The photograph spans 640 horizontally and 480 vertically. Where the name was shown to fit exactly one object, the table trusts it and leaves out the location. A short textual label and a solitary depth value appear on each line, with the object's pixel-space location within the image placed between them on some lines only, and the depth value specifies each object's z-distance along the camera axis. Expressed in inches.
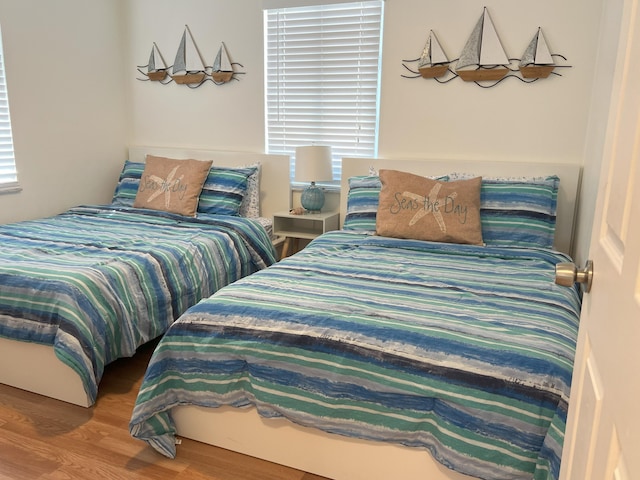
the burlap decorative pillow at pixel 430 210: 104.7
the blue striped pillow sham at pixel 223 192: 135.2
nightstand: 133.7
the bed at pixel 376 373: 55.7
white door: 24.3
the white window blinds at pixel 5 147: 124.2
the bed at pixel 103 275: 83.6
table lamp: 129.2
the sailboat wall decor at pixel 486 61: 112.5
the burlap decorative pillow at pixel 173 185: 132.1
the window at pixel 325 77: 131.6
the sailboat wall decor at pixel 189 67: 144.3
